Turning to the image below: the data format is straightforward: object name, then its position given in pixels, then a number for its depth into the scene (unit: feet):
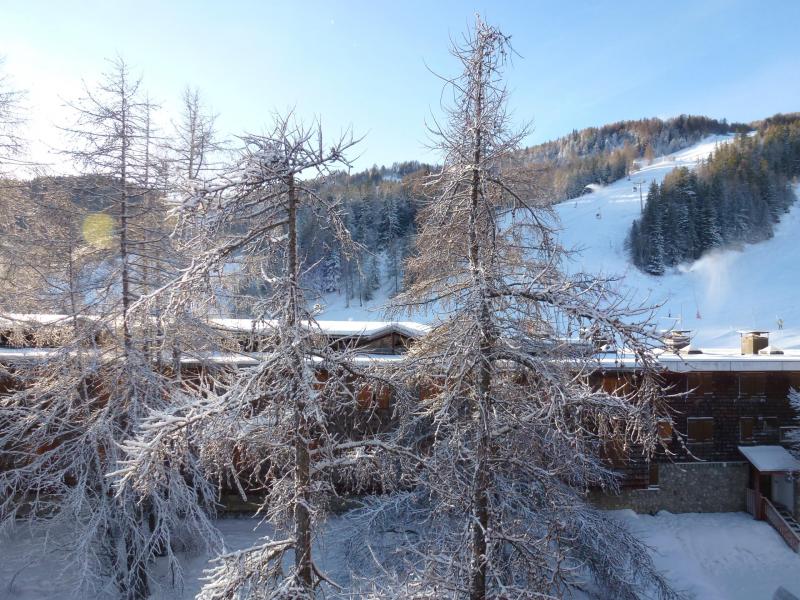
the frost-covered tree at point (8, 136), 34.28
